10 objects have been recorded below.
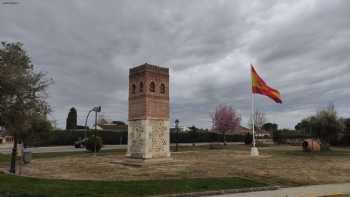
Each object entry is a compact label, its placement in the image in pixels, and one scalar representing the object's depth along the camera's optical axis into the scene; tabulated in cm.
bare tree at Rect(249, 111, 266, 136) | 7056
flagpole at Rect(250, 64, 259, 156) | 2982
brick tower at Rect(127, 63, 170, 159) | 2425
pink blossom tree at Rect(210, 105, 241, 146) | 5625
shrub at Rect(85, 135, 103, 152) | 3475
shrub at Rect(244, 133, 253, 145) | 5594
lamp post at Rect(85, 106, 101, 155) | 3388
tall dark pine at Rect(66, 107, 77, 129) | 7941
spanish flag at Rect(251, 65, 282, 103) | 3125
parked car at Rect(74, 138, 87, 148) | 4281
